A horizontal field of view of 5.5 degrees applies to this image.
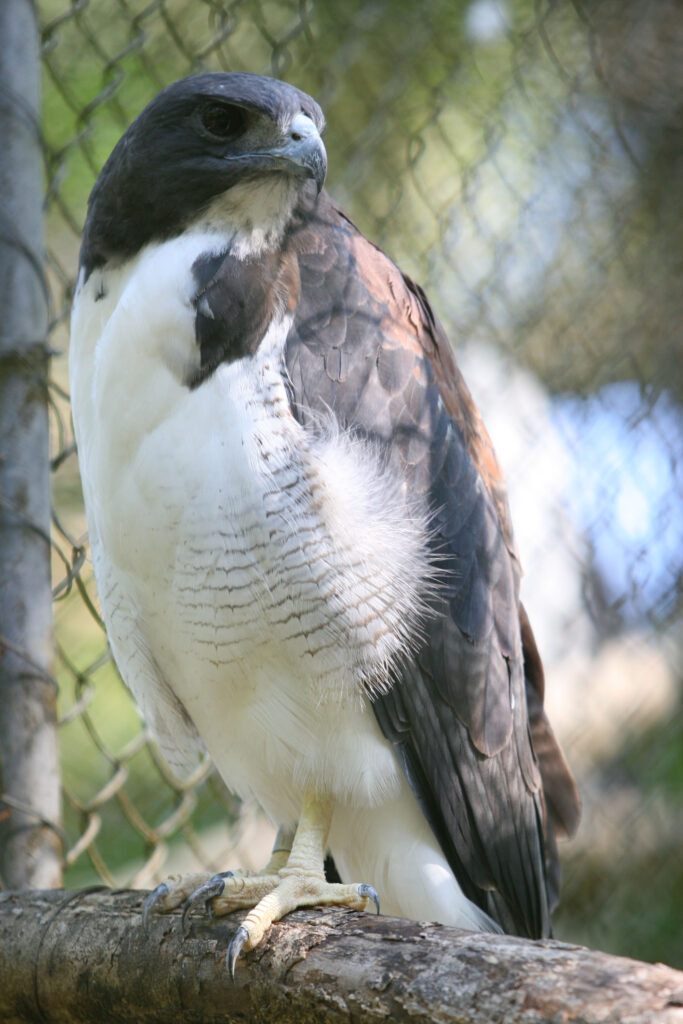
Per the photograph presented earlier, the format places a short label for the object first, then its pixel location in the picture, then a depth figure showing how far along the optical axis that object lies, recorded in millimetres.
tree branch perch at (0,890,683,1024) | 3057
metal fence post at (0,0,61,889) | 3307
